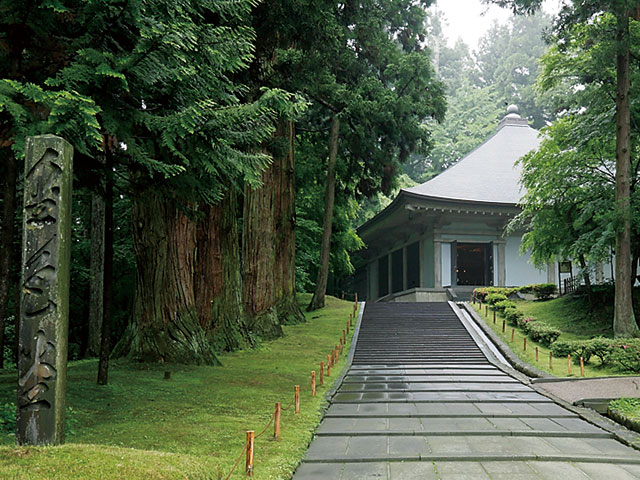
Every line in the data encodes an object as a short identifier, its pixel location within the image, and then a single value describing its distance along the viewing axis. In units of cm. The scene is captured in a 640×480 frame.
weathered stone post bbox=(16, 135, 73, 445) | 450
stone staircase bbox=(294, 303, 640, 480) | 597
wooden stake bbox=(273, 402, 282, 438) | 670
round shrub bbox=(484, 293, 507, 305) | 2207
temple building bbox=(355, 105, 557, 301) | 2567
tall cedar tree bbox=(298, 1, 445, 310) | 1842
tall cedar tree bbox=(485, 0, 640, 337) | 1455
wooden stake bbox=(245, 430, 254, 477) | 518
